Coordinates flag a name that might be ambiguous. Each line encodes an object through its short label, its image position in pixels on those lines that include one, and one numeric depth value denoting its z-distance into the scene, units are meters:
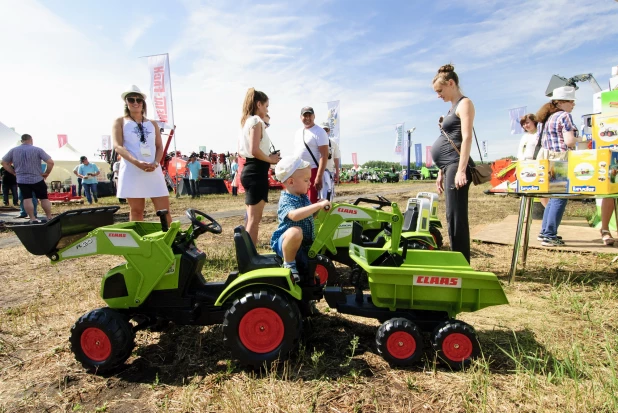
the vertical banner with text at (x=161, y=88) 14.90
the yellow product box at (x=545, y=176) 3.63
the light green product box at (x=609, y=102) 4.21
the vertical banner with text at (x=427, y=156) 43.34
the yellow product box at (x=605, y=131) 4.05
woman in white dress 3.80
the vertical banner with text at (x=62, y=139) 34.36
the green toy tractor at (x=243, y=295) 2.25
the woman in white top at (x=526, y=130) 7.37
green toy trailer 2.23
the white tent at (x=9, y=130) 20.62
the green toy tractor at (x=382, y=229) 3.34
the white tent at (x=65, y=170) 23.03
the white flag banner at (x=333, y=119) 24.26
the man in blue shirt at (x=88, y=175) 14.80
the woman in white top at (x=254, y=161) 3.91
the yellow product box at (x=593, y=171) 3.45
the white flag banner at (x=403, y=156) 34.59
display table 3.66
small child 2.78
